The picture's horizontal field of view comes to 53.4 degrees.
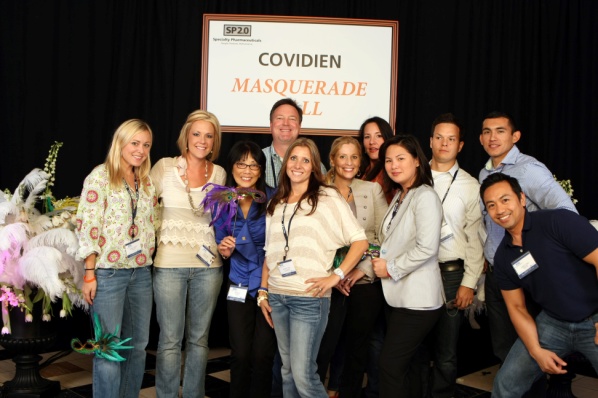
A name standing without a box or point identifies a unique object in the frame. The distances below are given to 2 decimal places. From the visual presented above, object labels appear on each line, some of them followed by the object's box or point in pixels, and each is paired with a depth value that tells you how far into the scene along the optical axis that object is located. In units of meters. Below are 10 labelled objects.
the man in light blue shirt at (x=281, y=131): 3.47
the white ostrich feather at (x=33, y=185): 3.34
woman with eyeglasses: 2.86
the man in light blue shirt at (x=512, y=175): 2.94
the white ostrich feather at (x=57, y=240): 3.09
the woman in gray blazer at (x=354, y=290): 2.95
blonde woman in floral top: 2.74
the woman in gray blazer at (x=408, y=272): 2.64
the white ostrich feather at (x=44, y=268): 3.02
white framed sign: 4.54
